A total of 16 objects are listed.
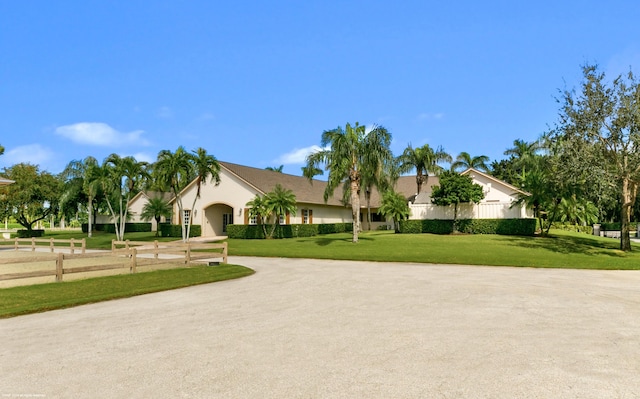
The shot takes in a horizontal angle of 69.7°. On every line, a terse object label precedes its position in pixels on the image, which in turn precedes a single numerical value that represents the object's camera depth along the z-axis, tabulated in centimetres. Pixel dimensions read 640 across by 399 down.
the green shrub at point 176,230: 4438
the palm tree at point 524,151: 6406
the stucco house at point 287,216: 4269
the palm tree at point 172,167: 3547
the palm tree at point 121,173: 4197
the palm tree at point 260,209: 3887
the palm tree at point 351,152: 3203
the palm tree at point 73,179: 5303
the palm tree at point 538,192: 3704
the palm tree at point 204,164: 3672
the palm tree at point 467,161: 5839
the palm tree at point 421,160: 5209
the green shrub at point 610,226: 5820
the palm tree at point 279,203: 3878
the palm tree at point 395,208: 4440
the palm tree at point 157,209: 5184
